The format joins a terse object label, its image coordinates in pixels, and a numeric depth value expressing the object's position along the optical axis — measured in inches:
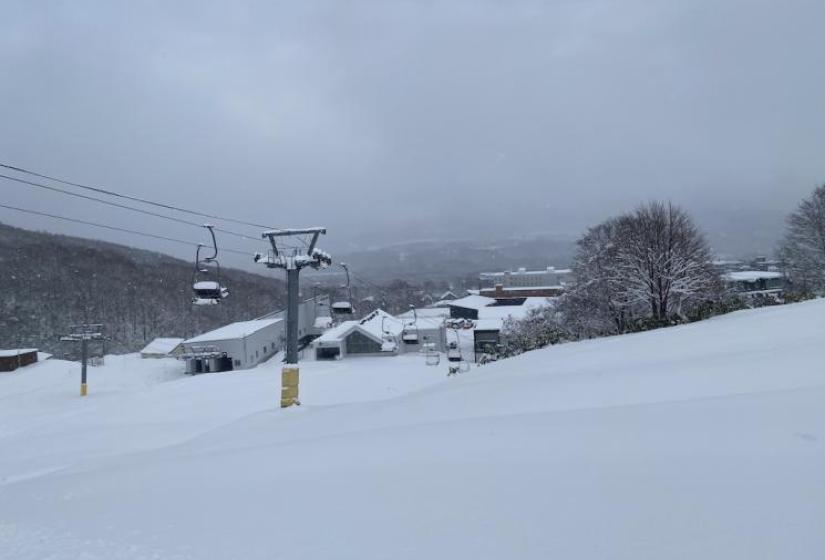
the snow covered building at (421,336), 1844.2
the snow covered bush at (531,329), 625.6
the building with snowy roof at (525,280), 3809.1
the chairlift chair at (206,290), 523.5
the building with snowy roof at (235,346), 1459.2
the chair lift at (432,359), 1218.6
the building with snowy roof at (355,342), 1552.7
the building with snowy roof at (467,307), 2674.7
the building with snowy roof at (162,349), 1720.0
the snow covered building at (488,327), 1701.5
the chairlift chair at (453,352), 1546.9
